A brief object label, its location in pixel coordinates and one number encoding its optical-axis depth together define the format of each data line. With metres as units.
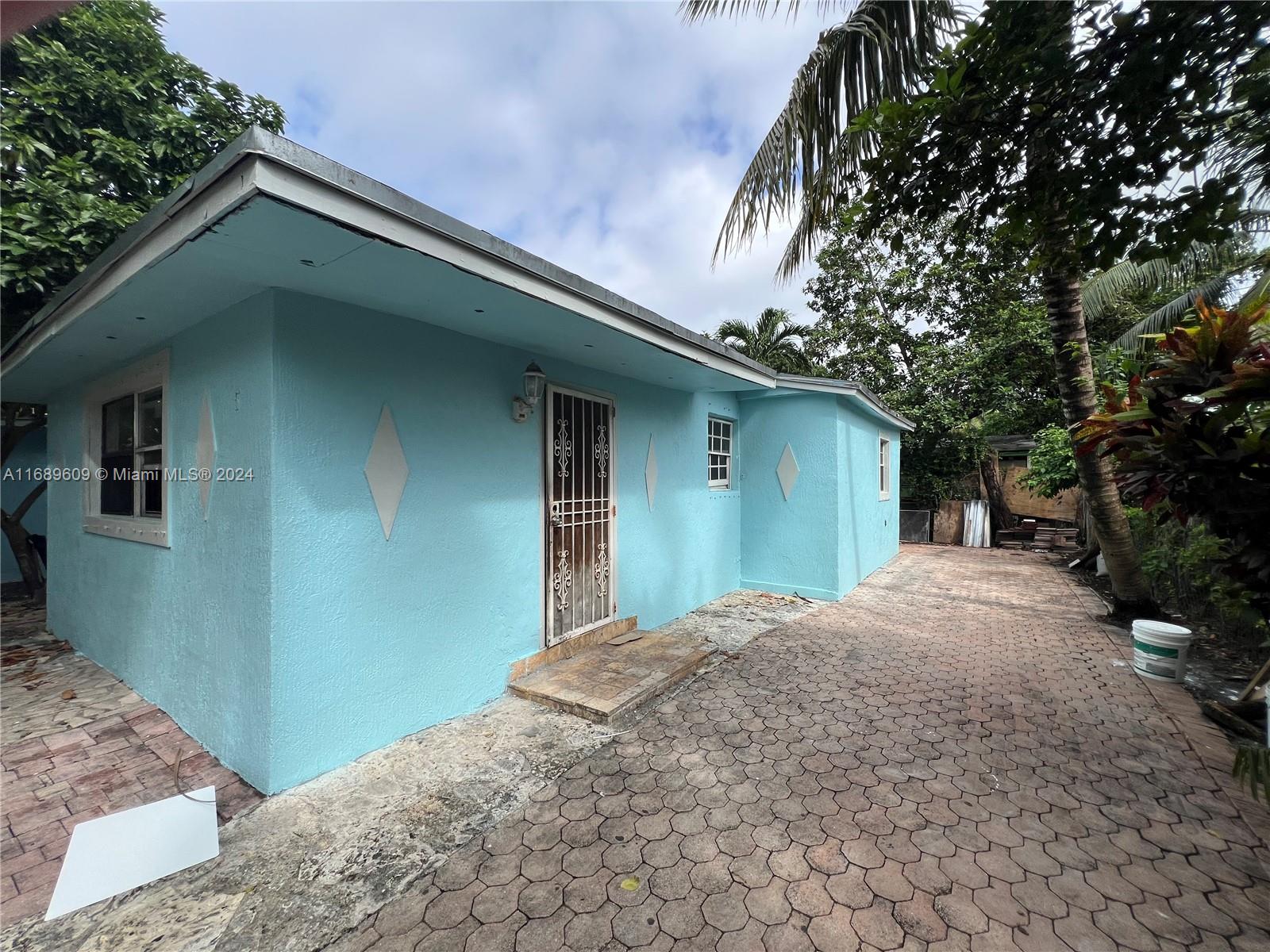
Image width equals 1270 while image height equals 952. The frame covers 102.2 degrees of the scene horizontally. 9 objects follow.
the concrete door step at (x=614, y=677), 3.67
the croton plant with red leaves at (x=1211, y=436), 2.23
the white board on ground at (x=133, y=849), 2.12
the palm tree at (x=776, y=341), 15.83
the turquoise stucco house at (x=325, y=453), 2.42
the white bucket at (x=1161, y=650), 4.20
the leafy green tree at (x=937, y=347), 13.12
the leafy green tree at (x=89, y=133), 4.70
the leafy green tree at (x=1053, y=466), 9.04
